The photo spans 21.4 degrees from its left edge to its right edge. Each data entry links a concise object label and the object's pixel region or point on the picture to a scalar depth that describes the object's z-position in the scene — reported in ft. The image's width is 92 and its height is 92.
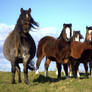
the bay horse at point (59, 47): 45.21
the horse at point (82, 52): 50.90
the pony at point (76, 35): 55.93
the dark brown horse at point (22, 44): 39.34
